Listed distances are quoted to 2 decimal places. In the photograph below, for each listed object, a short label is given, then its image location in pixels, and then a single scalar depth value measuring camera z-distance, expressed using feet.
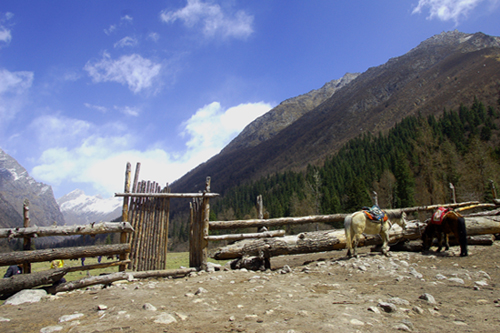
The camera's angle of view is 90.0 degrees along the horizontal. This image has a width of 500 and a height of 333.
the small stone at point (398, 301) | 15.00
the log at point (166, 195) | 27.81
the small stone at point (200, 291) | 18.33
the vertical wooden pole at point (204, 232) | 28.67
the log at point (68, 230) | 22.58
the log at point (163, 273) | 25.37
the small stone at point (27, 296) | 17.66
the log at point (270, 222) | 29.81
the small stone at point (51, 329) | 11.53
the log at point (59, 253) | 21.40
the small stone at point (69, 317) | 13.04
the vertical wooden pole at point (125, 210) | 26.50
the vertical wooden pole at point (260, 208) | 34.01
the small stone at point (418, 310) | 13.70
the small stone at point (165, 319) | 12.29
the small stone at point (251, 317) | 12.77
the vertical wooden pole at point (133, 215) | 27.40
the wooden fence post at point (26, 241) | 22.58
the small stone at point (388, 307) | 13.78
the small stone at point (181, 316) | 12.91
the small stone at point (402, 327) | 11.49
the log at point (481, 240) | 33.88
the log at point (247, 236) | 28.92
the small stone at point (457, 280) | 19.86
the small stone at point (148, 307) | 14.30
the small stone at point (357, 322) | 12.01
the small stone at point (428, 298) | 15.15
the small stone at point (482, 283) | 18.82
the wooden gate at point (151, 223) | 27.78
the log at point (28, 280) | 19.43
